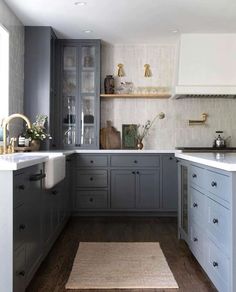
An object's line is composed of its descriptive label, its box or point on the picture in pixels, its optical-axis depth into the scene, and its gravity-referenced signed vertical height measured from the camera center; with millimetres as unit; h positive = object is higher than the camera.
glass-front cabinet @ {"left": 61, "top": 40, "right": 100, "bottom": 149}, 4684 +730
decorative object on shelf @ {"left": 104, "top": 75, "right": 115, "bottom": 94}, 4758 +886
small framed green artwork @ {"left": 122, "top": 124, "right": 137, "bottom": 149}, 4844 +157
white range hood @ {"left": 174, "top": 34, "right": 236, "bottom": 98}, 4484 +1110
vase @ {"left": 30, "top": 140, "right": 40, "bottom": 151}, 3550 +18
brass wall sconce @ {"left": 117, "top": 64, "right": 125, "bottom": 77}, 4898 +1126
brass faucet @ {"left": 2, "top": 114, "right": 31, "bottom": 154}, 2865 +117
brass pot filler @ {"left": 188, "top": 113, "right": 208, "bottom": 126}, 4891 +379
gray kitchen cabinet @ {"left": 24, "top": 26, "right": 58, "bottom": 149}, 4199 +944
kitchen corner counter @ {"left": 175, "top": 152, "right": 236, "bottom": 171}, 1655 -89
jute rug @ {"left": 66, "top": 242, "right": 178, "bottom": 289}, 2270 -928
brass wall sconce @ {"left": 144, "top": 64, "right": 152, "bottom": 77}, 4902 +1129
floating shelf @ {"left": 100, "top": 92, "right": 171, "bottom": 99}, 4684 +729
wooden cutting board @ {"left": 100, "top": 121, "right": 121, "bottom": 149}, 4811 +120
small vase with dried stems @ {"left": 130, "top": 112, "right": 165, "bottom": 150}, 4875 +262
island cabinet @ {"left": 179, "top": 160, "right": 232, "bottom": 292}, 1716 -468
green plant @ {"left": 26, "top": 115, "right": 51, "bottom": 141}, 3625 +159
